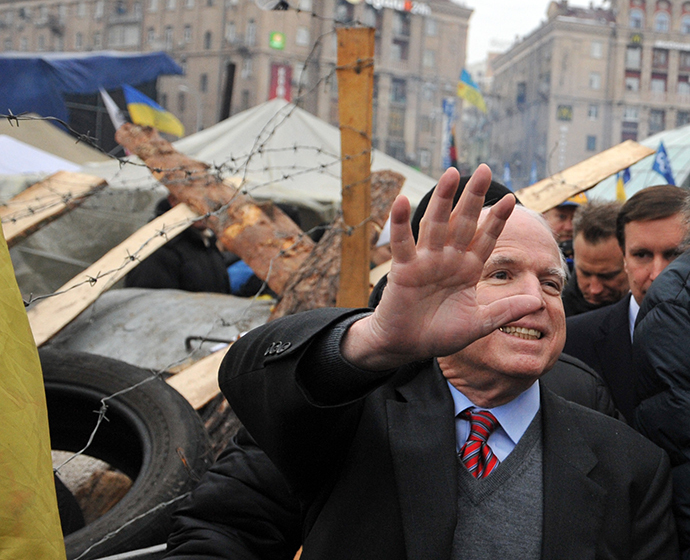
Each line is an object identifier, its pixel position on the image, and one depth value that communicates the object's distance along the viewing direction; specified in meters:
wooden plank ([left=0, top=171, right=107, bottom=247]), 4.44
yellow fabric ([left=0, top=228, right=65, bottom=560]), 1.01
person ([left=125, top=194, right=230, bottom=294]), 5.61
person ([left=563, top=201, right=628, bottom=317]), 3.30
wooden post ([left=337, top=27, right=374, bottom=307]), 3.18
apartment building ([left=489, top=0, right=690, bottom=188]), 62.62
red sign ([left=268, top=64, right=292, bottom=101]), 55.59
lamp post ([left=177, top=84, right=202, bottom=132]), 53.54
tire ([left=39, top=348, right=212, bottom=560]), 2.58
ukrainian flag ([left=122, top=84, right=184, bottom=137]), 13.95
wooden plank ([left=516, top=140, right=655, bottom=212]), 4.11
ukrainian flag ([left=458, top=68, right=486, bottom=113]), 23.52
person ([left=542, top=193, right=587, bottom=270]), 4.76
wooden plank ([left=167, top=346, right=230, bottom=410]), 3.54
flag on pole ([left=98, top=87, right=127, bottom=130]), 13.59
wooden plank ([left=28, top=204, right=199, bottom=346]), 4.20
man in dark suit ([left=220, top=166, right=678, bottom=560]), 1.21
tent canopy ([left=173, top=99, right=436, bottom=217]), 10.23
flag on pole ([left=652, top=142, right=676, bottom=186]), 7.78
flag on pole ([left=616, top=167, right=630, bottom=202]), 8.24
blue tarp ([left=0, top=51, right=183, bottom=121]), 15.98
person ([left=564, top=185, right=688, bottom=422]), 2.60
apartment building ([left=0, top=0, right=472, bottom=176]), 56.47
